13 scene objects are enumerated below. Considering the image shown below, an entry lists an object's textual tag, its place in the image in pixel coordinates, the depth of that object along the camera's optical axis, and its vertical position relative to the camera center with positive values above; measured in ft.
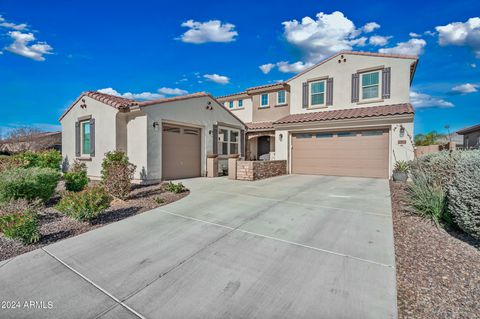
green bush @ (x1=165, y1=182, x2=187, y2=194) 24.52 -4.35
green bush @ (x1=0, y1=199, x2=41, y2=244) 11.64 -4.16
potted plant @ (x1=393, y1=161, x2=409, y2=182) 31.65 -2.81
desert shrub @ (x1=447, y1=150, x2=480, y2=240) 10.94 -2.21
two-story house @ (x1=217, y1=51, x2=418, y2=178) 35.19 +5.90
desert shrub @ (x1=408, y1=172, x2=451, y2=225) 14.51 -3.46
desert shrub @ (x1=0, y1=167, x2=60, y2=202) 17.62 -2.98
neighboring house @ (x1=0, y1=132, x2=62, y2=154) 63.26 +1.85
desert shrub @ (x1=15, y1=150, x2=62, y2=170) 33.94 -1.64
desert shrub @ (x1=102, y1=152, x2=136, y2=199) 20.72 -2.86
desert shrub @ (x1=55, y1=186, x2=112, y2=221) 14.83 -3.83
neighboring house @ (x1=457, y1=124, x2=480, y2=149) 61.11 +5.61
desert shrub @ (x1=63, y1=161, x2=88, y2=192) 25.02 -3.68
